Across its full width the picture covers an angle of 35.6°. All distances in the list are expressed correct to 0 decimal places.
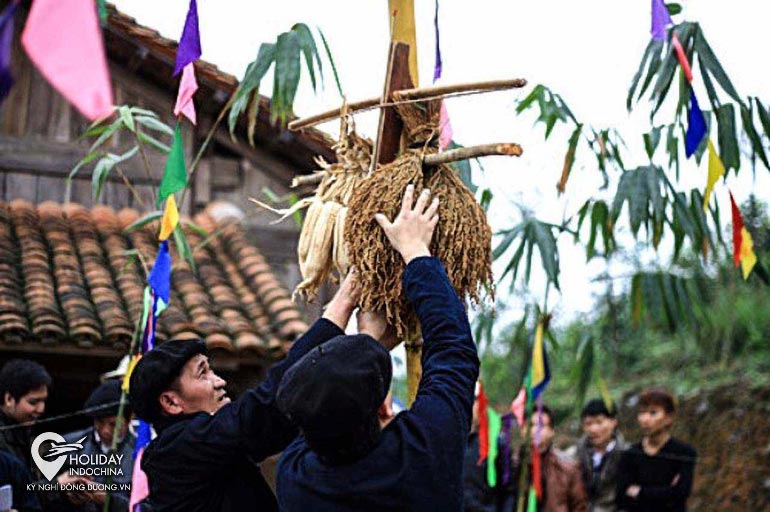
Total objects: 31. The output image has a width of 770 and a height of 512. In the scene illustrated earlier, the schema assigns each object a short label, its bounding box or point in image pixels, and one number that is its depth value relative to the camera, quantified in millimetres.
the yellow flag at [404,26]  3039
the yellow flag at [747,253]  4453
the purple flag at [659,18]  3824
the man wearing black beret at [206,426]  2809
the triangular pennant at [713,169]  3992
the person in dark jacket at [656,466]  5891
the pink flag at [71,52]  1589
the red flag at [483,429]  6000
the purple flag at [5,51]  1573
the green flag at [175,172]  4023
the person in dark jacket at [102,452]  4531
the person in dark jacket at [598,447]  6480
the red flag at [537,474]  6000
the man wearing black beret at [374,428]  2291
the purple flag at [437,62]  3453
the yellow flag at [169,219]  4223
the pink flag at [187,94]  3818
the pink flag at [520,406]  5984
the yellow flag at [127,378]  4625
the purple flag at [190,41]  3467
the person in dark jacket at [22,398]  4816
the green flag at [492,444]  6133
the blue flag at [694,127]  3908
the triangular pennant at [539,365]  5617
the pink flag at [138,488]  4000
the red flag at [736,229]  4215
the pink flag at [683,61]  3678
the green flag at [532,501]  5988
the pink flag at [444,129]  2906
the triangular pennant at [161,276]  4410
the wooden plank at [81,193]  8211
